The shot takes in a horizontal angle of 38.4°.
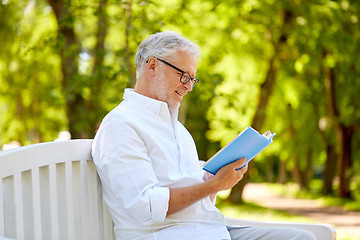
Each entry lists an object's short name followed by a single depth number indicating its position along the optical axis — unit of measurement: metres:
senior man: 2.22
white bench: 2.15
